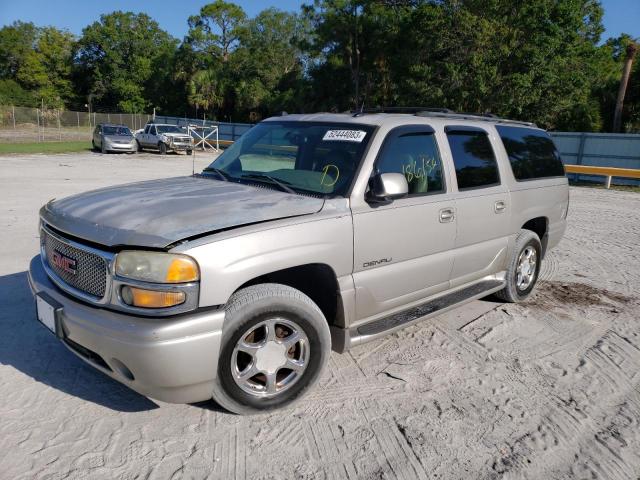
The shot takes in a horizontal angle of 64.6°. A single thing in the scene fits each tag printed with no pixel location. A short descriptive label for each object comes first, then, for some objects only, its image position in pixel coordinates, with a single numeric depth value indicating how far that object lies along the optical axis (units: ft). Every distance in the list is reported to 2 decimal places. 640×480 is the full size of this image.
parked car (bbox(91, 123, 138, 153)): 83.58
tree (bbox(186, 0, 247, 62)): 189.47
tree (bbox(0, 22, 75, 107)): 217.36
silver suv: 8.75
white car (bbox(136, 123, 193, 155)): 88.61
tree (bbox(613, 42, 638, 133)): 82.42
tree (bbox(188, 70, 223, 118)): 173.88
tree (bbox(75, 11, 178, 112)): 220.02
